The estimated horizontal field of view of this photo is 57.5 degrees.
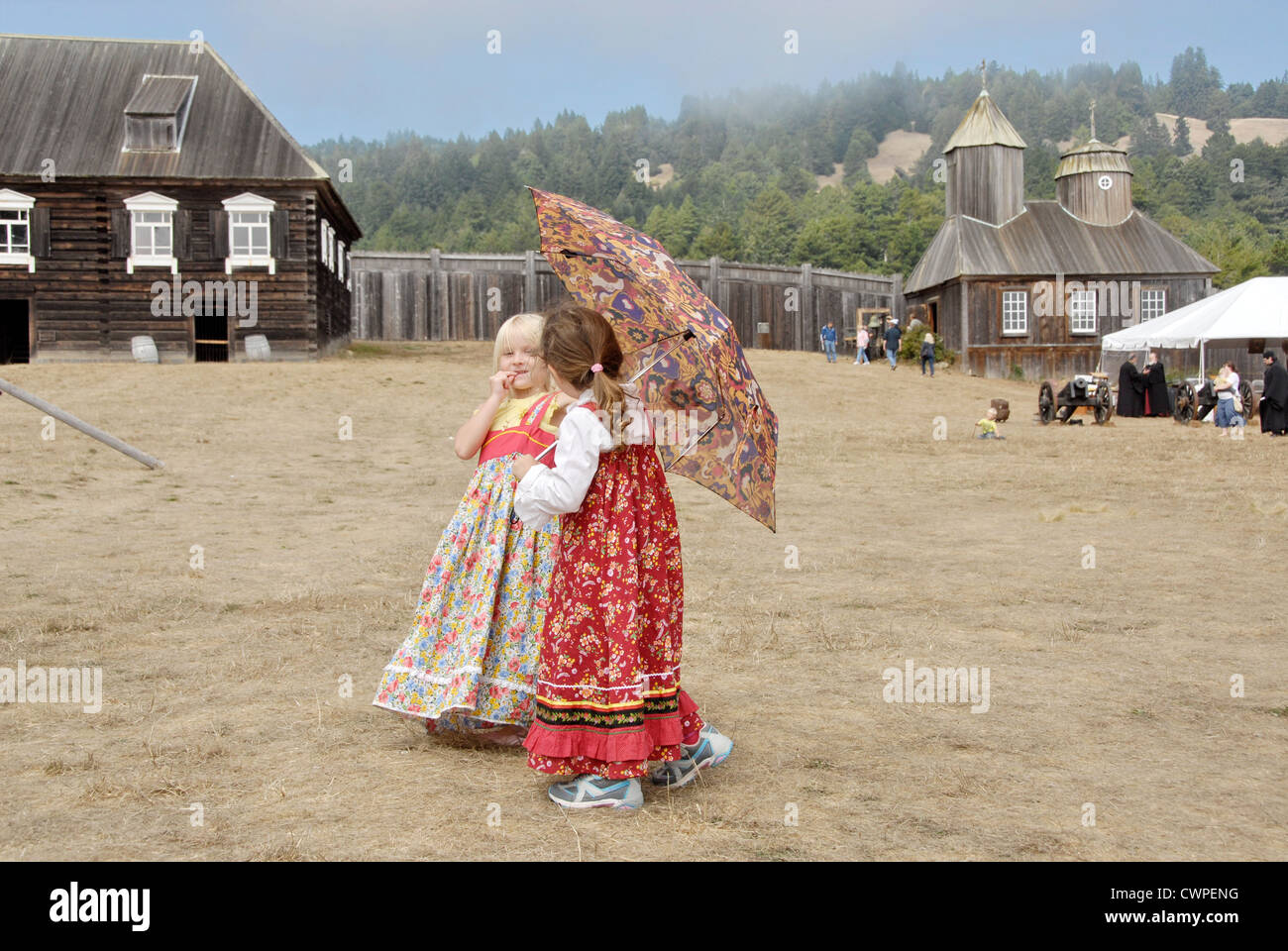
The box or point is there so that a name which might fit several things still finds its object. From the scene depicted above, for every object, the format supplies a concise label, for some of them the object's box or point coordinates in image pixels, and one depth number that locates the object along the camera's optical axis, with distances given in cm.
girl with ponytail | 388
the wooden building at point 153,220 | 2558
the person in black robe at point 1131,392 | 2639
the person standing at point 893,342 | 3441
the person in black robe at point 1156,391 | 2594
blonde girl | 446
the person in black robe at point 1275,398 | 2111
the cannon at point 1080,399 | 2297
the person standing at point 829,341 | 3547
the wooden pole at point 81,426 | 1099
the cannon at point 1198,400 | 2431
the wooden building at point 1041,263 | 3688
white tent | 2362
